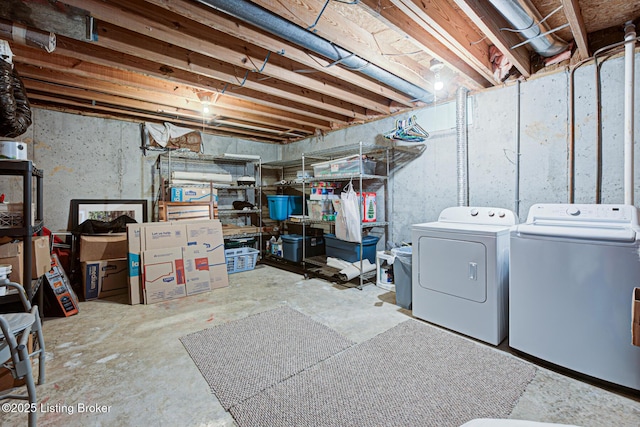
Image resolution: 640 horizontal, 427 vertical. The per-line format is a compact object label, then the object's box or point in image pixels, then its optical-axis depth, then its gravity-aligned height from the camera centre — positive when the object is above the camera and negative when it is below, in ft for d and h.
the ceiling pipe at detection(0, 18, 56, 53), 5.81 +3.74
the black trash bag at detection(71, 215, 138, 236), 11.51 -0.61
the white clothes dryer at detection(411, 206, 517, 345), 6.92 -1.71
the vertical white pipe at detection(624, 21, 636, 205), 6.68 +2.38
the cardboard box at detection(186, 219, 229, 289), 11.40 -1.34
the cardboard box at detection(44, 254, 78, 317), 8.71 -2.43
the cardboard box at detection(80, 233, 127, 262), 10.44 -1.33
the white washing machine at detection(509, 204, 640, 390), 5.20 -1.67
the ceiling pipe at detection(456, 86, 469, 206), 9.71 +2.26
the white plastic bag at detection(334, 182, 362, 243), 10.89 -0.31
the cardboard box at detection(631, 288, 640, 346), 3.12 -1.30
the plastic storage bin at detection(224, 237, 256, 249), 15.42 -1.82
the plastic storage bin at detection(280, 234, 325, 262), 14.34 -1.91
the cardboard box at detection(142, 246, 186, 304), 10.00 -2.31
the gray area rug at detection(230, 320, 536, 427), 4.70 -3.42
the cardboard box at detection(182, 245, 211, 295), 10.80 -2.28
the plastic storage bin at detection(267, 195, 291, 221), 15.29 +0.15
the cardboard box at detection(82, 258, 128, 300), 10.30 -2.47
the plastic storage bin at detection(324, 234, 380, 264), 12.09 -1.73
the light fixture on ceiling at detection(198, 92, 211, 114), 10.99 +4.40
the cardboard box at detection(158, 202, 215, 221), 12.73 +0.00
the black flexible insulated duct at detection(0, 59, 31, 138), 6.44 +2.75
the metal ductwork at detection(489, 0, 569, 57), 5.73 +4.14
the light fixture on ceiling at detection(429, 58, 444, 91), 8.52 +4.29
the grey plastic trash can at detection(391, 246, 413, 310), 9.07 -2.26
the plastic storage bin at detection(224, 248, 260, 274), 13.48 -2.39
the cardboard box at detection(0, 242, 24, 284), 6.43 -1.04
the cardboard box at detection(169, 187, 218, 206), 12.80 +0.77
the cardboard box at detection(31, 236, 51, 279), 7.12 -1.15
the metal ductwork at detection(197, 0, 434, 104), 5.43 +3.97
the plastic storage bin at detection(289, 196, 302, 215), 15.70 +0.26
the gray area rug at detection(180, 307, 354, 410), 5.61 -3.35
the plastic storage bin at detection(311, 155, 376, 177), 11.42 +1.82
